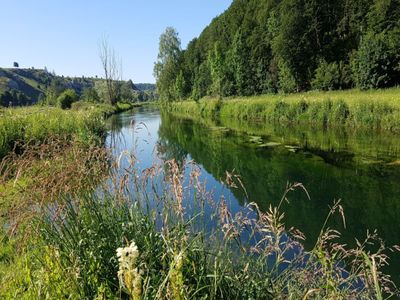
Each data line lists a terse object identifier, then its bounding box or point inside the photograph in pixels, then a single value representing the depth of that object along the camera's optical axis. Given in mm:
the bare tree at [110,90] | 71325
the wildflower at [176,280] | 2029
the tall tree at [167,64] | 71938
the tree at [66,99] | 43031
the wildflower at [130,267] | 1621
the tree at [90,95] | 65025
